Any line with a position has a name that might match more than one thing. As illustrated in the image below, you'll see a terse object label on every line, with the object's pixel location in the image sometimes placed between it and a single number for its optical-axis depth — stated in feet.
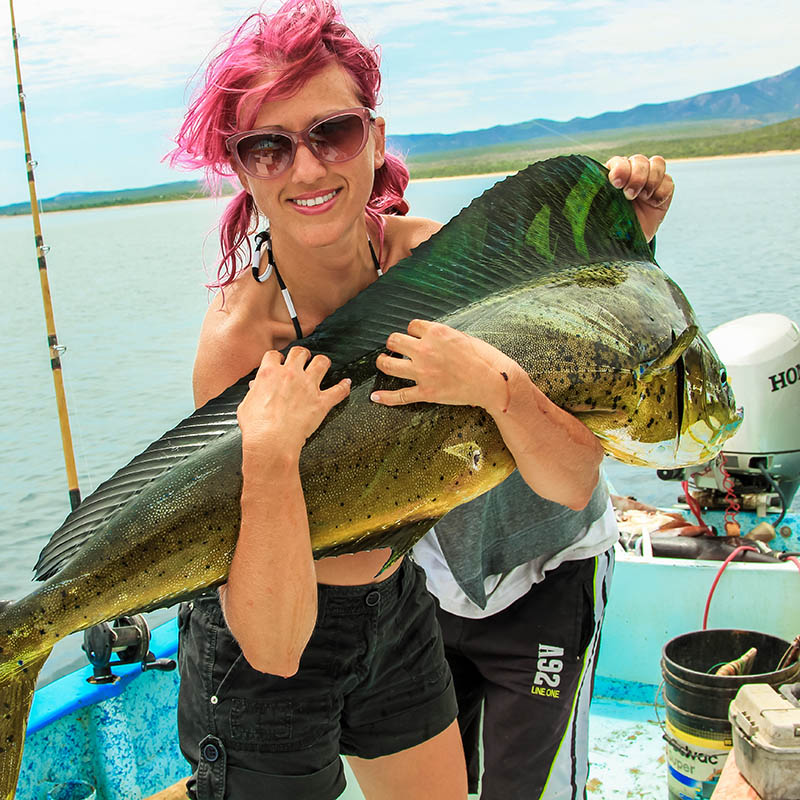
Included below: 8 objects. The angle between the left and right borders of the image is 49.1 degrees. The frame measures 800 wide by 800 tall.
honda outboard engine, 13.66
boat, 10.08
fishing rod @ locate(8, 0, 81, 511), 10.93
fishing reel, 9.83
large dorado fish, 5.09
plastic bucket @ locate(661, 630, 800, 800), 10.09
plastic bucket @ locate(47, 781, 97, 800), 9.61
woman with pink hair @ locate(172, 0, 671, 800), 5.32
